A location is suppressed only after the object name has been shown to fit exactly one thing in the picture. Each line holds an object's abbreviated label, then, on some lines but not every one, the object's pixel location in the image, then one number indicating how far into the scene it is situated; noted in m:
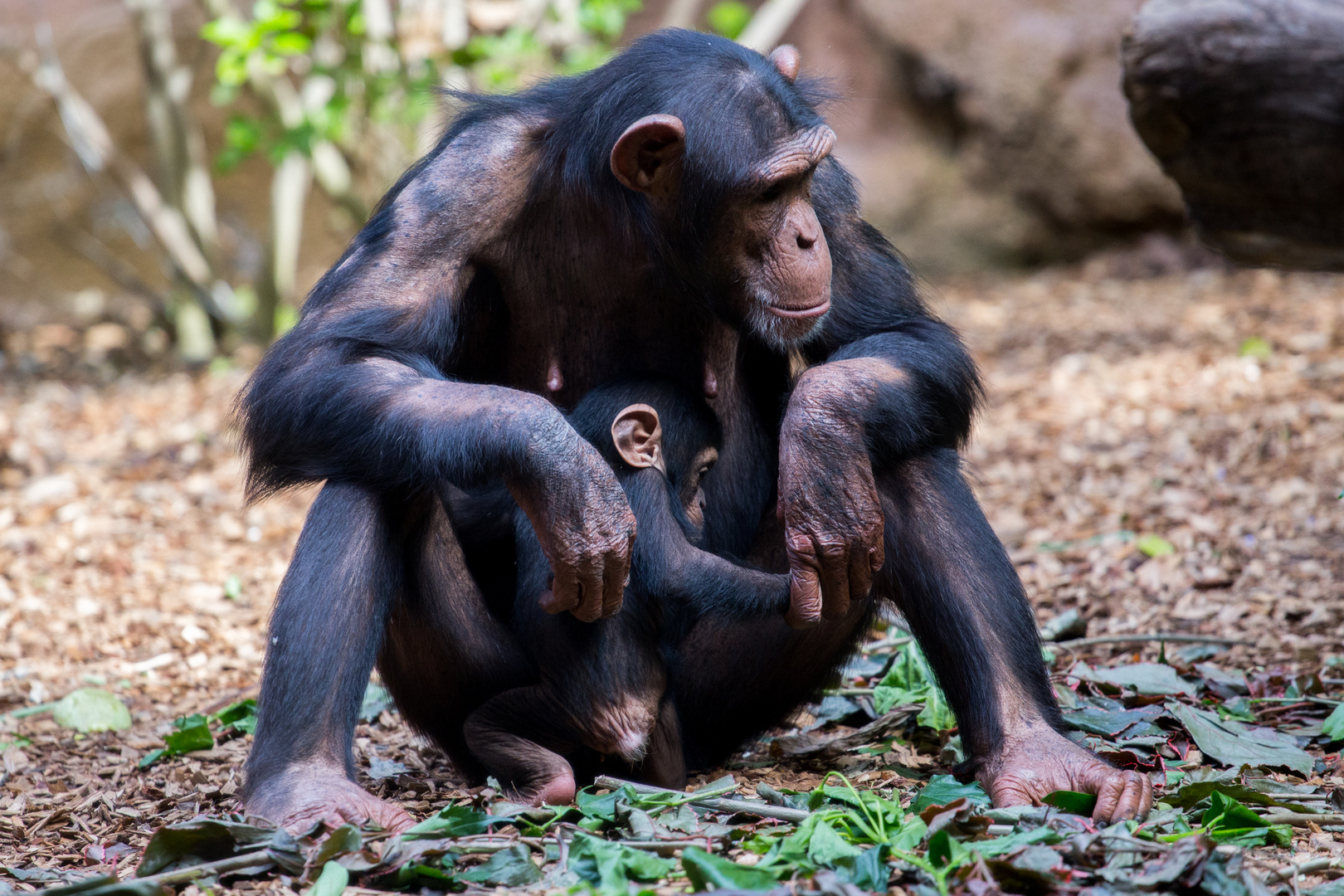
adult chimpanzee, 6.11
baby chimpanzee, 6.46
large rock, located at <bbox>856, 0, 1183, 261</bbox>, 22.77
